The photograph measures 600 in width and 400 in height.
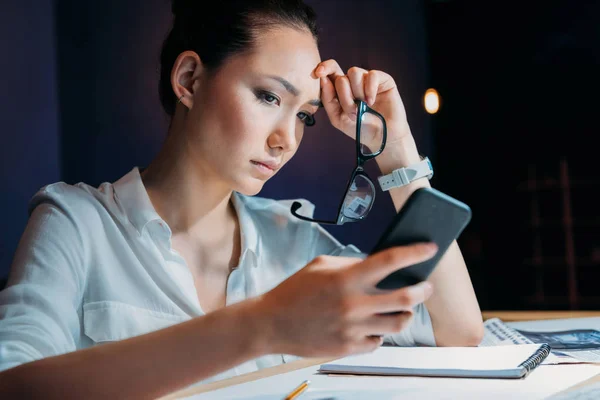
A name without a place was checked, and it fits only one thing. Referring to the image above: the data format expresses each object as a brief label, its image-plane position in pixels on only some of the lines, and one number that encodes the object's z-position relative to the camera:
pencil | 0.80
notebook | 0.89
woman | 0.74
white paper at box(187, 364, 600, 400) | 0.79
